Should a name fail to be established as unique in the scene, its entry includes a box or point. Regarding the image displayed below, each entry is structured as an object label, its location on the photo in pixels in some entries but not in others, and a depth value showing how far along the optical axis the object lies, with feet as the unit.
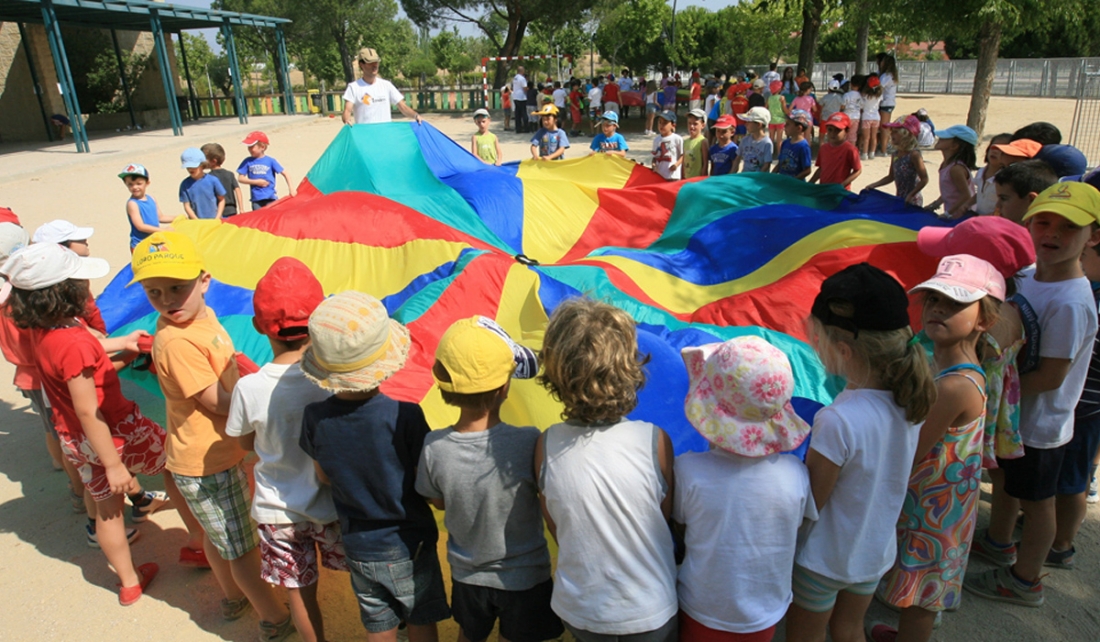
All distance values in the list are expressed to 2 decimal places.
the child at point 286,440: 6.38
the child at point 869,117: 33.96
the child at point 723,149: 19.26
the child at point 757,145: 18.79
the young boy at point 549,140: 22.54
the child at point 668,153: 20.27
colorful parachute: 10.21
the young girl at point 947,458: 6.11
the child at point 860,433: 5.46
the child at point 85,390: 7.40
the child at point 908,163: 14.97
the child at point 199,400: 6.77
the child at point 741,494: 4.97
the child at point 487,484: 5.44
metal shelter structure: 44.68
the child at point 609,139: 21.74
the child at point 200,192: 16.92
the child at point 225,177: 17.44
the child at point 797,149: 17.46
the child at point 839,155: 16.30
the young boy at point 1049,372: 6.99
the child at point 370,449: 5.76
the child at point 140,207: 15.20
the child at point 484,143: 23.29
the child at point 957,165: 13.00
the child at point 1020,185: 9.17
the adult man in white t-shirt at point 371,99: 19.79
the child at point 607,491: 5.17
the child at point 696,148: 19.76
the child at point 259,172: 18.74
